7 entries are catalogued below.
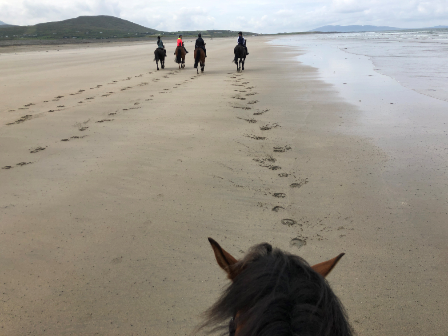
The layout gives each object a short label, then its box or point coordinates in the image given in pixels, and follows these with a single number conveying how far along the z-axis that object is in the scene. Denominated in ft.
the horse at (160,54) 46.06
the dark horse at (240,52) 41.29
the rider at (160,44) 48.42
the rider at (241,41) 43.72
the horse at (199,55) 41.96
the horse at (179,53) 48.14
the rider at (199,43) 44.62
